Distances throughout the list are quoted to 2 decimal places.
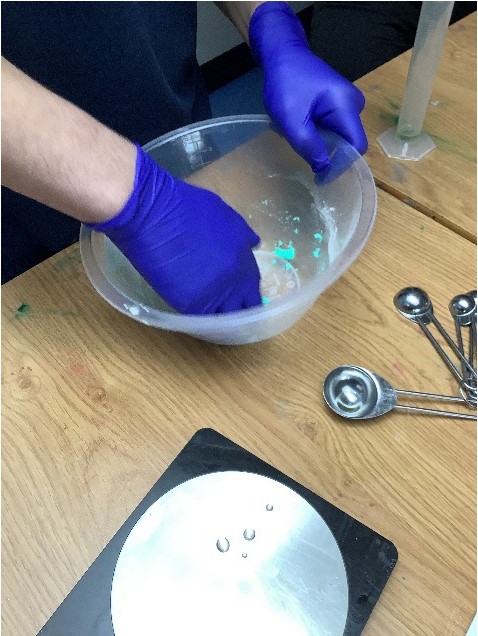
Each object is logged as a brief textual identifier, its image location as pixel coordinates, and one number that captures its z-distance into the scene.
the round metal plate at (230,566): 0.42
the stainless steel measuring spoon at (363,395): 0.51
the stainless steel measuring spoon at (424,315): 0.54
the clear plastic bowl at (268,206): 0.53
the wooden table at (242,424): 0.45
